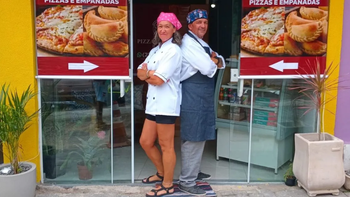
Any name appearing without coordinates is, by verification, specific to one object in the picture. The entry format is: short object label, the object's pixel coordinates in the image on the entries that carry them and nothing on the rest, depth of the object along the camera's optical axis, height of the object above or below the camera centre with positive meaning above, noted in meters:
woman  3.46 -0.22
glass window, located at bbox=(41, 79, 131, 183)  4.00 -0.76
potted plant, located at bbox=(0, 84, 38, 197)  3.39 -0.81
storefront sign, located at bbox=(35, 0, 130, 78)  3.77 +0.33
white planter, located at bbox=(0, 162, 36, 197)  3.38 -1.18
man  3.60 -0.26
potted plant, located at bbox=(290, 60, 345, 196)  3.63 -0.94
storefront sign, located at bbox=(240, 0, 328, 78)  3.89 +0.39
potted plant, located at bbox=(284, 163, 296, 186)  4.08 -1.30
